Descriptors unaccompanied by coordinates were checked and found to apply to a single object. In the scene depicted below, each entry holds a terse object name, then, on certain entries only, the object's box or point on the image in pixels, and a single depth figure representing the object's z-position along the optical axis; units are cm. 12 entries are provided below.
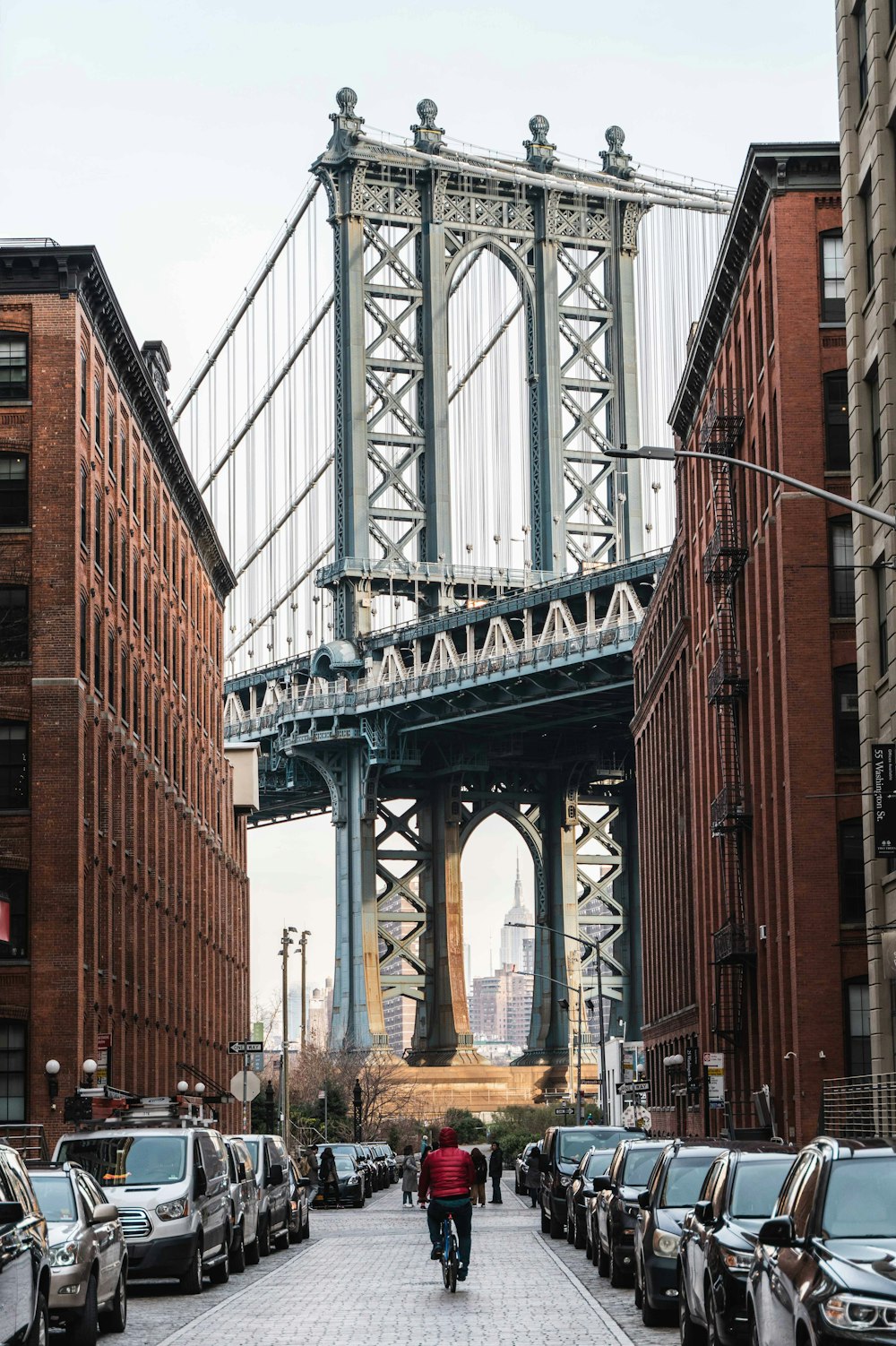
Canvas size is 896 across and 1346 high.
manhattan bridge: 10950
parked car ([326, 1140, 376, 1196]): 6400
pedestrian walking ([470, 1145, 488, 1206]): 5300
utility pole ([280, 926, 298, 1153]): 7400
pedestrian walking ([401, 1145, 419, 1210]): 5825
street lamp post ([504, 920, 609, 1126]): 10544
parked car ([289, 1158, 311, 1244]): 3862
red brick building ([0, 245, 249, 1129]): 5016
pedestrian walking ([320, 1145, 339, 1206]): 5897
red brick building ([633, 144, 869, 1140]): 4747
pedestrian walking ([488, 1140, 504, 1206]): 6167
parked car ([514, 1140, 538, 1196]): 7031
